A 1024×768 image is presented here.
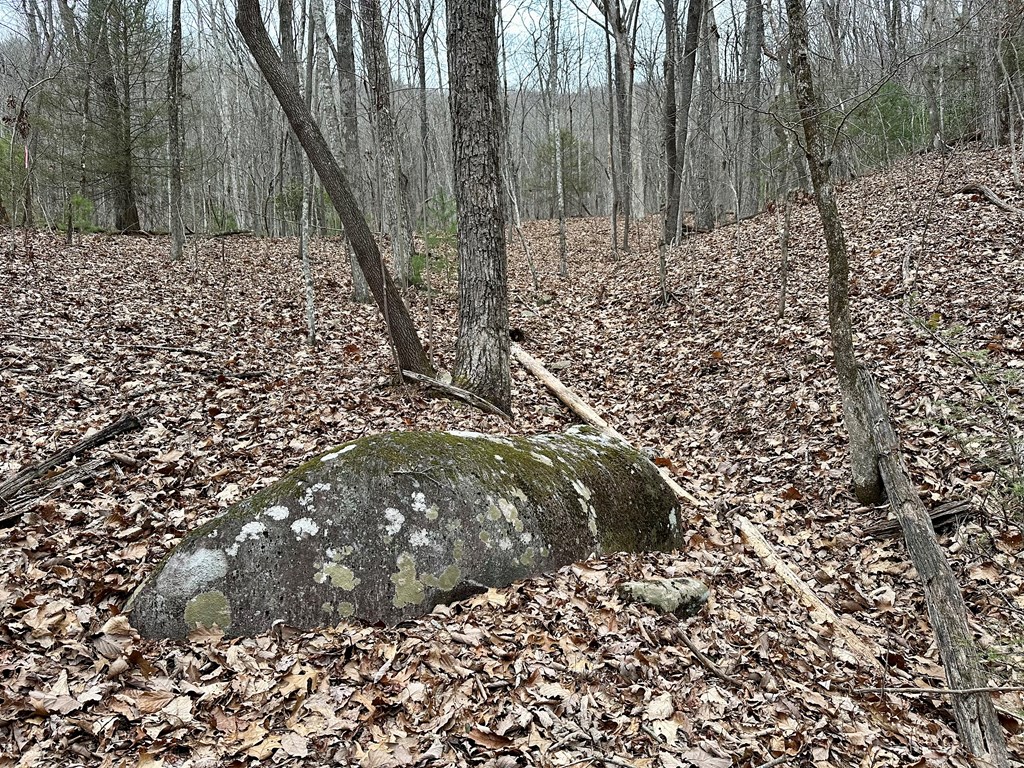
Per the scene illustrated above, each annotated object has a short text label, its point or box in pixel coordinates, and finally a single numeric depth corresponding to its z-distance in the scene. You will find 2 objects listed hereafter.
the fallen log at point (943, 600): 3.39
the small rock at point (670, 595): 3.95
